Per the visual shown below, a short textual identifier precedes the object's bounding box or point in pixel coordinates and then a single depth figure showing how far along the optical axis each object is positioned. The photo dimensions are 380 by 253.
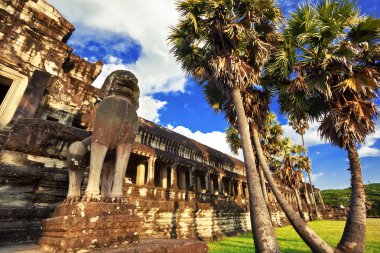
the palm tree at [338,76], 7.26
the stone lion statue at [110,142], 2.91
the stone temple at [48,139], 3.44
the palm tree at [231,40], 8.52
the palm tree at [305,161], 27.10
